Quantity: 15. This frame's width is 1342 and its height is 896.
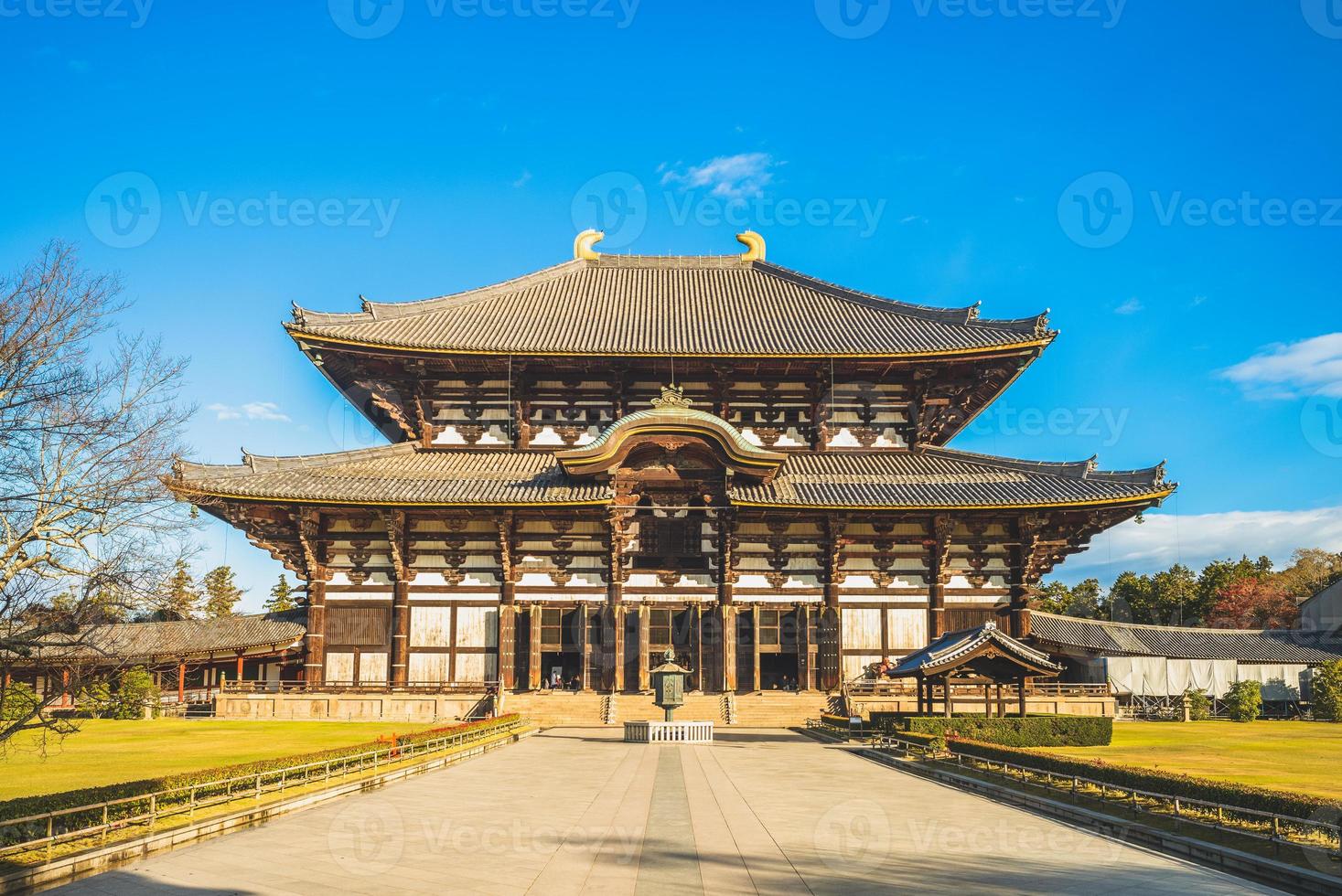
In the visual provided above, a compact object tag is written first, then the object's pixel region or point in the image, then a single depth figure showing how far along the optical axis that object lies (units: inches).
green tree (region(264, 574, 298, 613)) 3352.6
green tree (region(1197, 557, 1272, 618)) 3238.2
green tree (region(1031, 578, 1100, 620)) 3545.8
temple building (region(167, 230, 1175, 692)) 1560.0
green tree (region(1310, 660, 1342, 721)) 1845.5
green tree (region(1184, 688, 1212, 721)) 1849.0
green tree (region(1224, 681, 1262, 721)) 1828.2
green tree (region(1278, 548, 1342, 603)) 3193.9
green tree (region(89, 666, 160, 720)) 1499.8
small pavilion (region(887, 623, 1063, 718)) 1120.8
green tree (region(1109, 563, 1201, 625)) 3348.9
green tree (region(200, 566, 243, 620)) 3186.5
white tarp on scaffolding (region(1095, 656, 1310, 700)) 1972.2
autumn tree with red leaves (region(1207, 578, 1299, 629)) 2928.2
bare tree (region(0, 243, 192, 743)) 522.0
